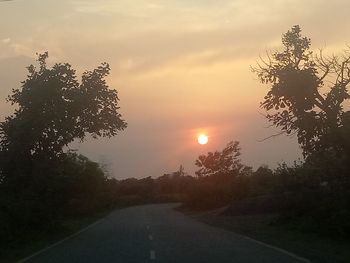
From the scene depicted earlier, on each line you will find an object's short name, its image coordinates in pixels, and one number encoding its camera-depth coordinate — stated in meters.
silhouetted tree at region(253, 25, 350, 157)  32.59
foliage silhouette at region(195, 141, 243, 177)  93.31
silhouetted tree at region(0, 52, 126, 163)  42.25
